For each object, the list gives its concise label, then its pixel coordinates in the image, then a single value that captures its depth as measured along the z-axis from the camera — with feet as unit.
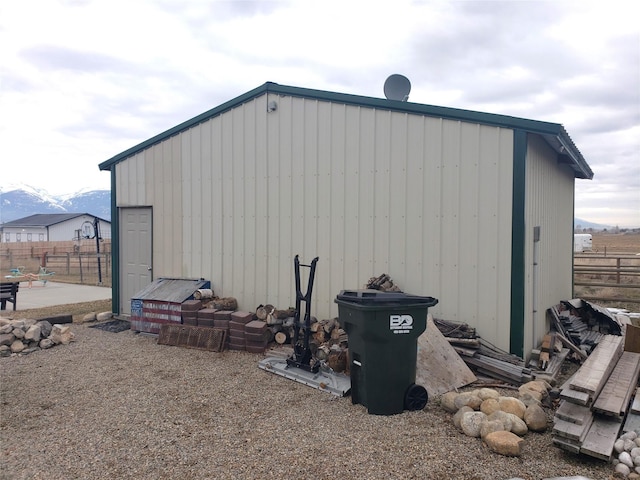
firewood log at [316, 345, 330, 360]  21.18
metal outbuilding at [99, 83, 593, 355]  20.74
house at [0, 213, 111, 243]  153.99
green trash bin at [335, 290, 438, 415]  15.44
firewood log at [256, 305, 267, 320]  25.93
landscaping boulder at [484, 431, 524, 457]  12.29
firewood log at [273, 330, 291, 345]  25.02
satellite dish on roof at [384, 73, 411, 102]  27.94
